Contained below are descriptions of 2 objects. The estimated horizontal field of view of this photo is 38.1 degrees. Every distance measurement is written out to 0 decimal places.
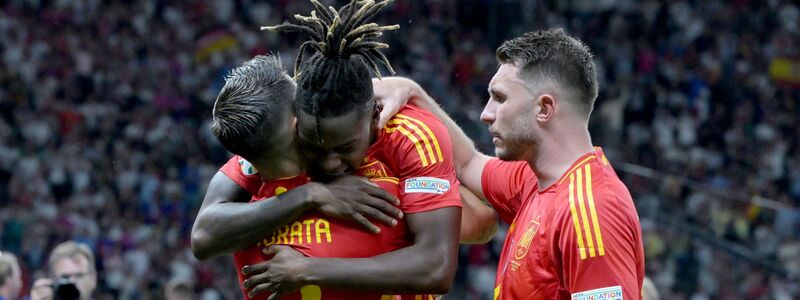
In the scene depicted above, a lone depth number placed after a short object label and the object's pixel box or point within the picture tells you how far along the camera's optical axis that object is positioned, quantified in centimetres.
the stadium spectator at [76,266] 696
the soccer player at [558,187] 348
